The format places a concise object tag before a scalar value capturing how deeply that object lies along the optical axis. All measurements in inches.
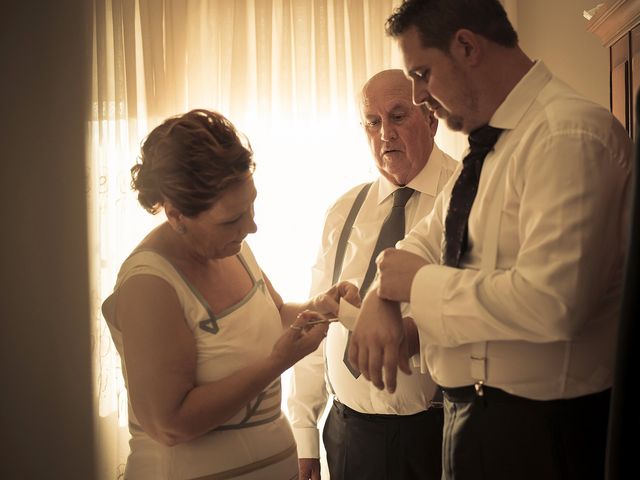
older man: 71.7
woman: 53.7
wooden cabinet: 65.6
